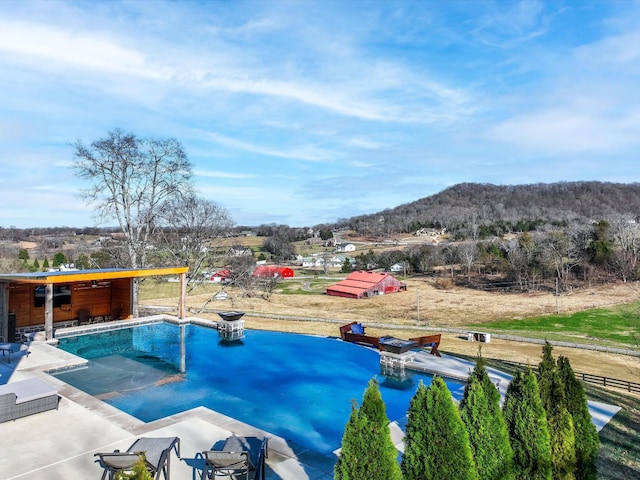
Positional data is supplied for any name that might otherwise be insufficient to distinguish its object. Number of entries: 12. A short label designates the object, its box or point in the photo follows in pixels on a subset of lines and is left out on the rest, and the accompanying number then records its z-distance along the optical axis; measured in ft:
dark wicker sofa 25.91
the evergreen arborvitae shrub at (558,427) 18.86
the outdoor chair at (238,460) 18.61
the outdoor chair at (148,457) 18.12
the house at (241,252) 157.85
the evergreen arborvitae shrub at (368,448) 15.05
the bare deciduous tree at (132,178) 69.87
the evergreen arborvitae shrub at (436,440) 15.39
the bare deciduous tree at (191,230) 85.25
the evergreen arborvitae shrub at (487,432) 17.10
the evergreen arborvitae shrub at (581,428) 19.51
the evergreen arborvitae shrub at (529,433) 17.93
